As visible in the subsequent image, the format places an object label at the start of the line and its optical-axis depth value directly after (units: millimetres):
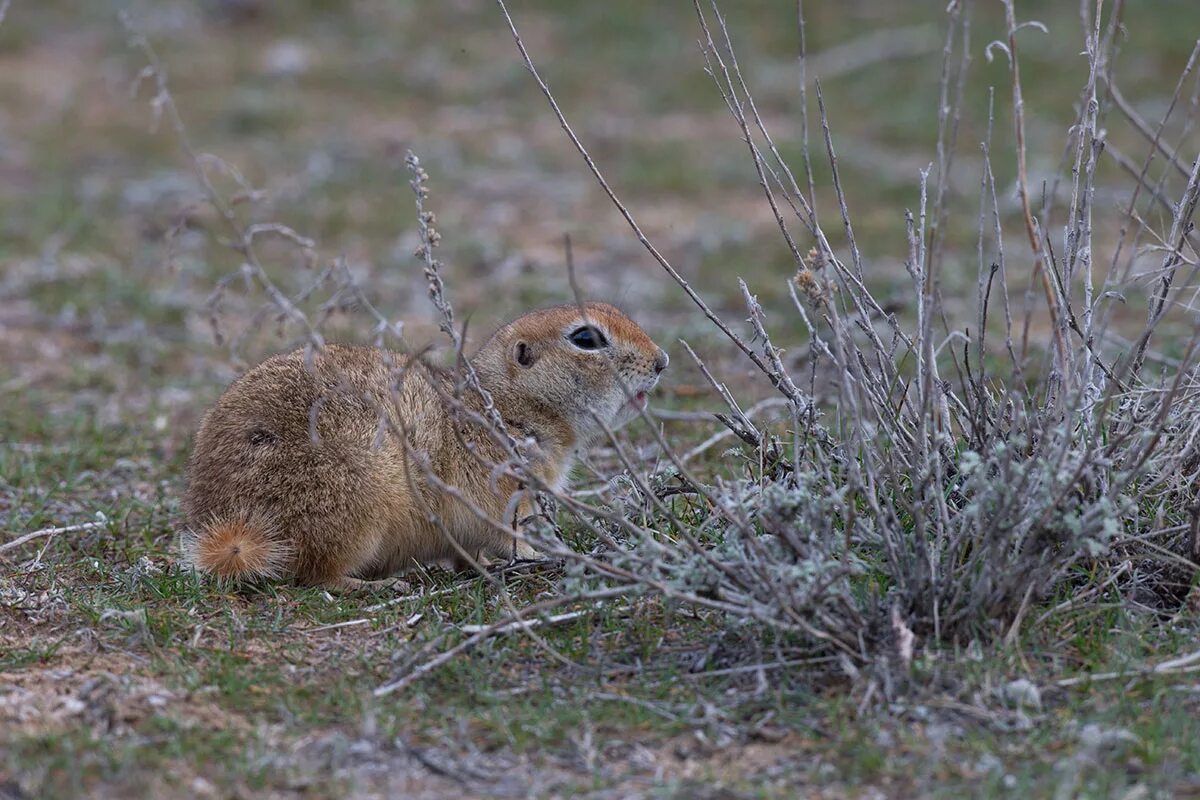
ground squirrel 8711
